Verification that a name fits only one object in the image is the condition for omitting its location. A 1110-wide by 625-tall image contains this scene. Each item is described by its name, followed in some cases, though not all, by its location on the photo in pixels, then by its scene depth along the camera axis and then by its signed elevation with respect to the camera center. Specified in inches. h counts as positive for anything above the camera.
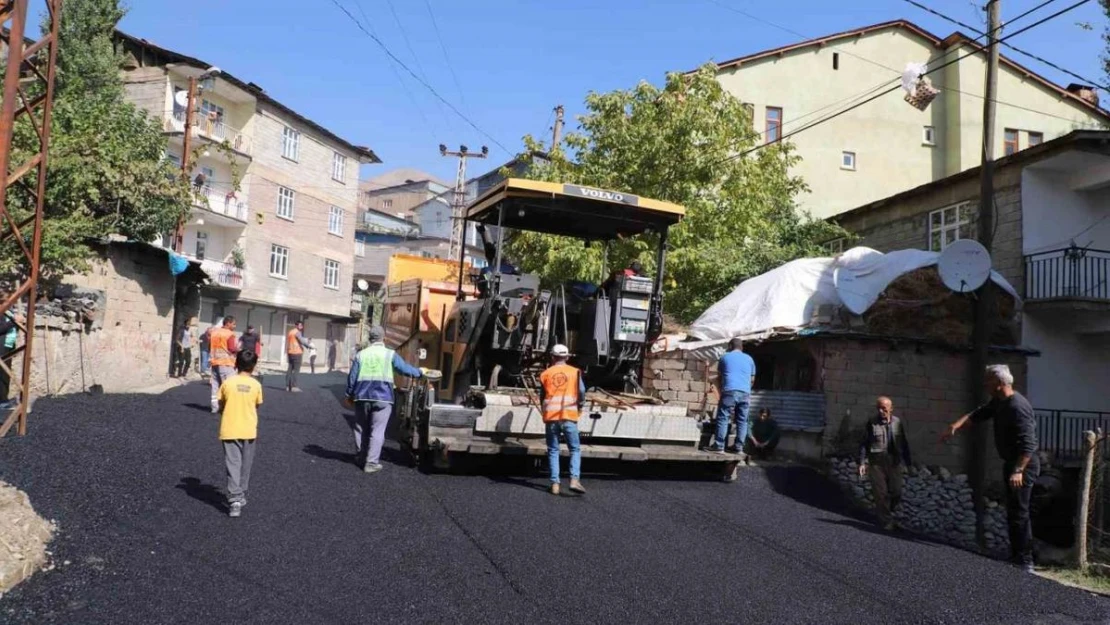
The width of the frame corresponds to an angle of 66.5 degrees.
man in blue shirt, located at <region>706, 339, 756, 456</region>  392.2 -9.9
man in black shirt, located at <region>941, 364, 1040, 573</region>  282.7 -23.0
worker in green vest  347.3 -16.2
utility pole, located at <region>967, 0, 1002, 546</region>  466.0 +90.9
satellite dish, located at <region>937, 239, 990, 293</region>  497.0 +72.7
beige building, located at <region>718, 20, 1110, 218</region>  1181.7 +390.0
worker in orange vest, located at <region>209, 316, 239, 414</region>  498.3 -5.6
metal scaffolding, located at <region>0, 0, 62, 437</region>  327.3 +86.4
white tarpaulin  565.3 +60.4
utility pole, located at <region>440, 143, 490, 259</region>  1359.5 +273.3
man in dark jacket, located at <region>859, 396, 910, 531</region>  341.7 -30.0
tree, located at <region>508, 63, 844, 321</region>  724.7 +169.2
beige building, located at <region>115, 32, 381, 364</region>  1321.4 +261.4
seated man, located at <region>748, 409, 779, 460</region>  495.5 -34.9
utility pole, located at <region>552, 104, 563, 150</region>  983.6 +273.3
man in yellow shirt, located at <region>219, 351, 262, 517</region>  267.0 -26.0
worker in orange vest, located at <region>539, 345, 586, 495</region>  323.6 -17.6
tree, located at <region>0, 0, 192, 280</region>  583.2 +126.6
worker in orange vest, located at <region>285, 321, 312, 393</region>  680.0 -4.2
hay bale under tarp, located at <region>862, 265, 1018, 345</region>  544.7 +47.9
